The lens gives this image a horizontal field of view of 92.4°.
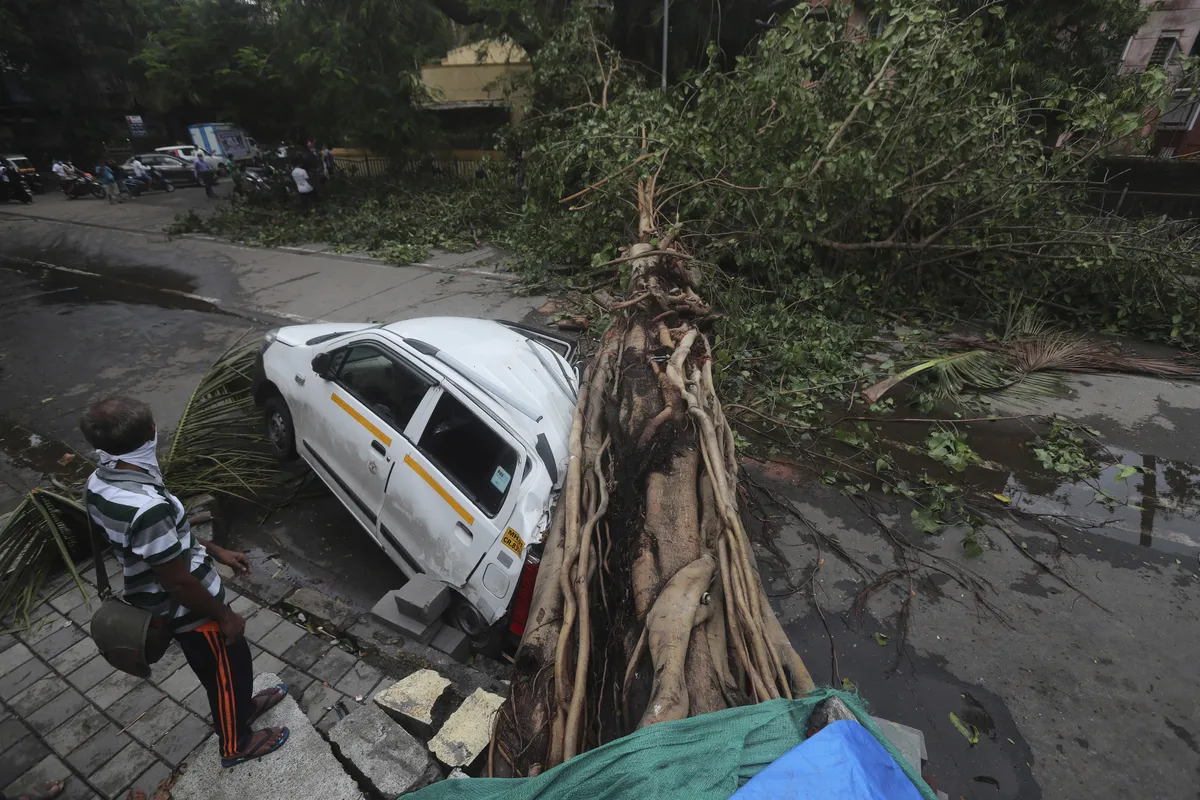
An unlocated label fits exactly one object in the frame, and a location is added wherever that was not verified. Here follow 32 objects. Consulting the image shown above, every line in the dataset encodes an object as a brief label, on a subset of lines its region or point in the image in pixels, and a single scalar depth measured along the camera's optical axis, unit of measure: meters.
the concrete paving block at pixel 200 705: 2.80
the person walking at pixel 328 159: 18.65
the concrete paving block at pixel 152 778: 2.50
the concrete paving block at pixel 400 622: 3.19
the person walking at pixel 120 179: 19.78
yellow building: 18.86
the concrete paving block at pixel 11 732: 2.68
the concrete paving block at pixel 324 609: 3.35
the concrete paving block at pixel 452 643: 3.17
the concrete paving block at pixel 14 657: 3.05
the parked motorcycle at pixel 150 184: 20.02
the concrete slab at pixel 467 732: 2.34
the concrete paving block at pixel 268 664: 3.03
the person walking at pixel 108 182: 18.81
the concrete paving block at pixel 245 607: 3.39
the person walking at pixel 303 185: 14.83
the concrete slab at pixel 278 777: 2.33
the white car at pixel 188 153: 23.14
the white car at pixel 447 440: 3.07
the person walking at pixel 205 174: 19.36
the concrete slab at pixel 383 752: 2.30
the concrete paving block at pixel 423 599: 3.16
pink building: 13.00
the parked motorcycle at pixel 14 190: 18.75
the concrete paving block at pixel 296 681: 2.91
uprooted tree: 2.04
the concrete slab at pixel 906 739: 2.54
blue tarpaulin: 1.44
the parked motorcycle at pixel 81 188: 20.11
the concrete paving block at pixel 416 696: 2.52
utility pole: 10.72
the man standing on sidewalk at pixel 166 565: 1.97
